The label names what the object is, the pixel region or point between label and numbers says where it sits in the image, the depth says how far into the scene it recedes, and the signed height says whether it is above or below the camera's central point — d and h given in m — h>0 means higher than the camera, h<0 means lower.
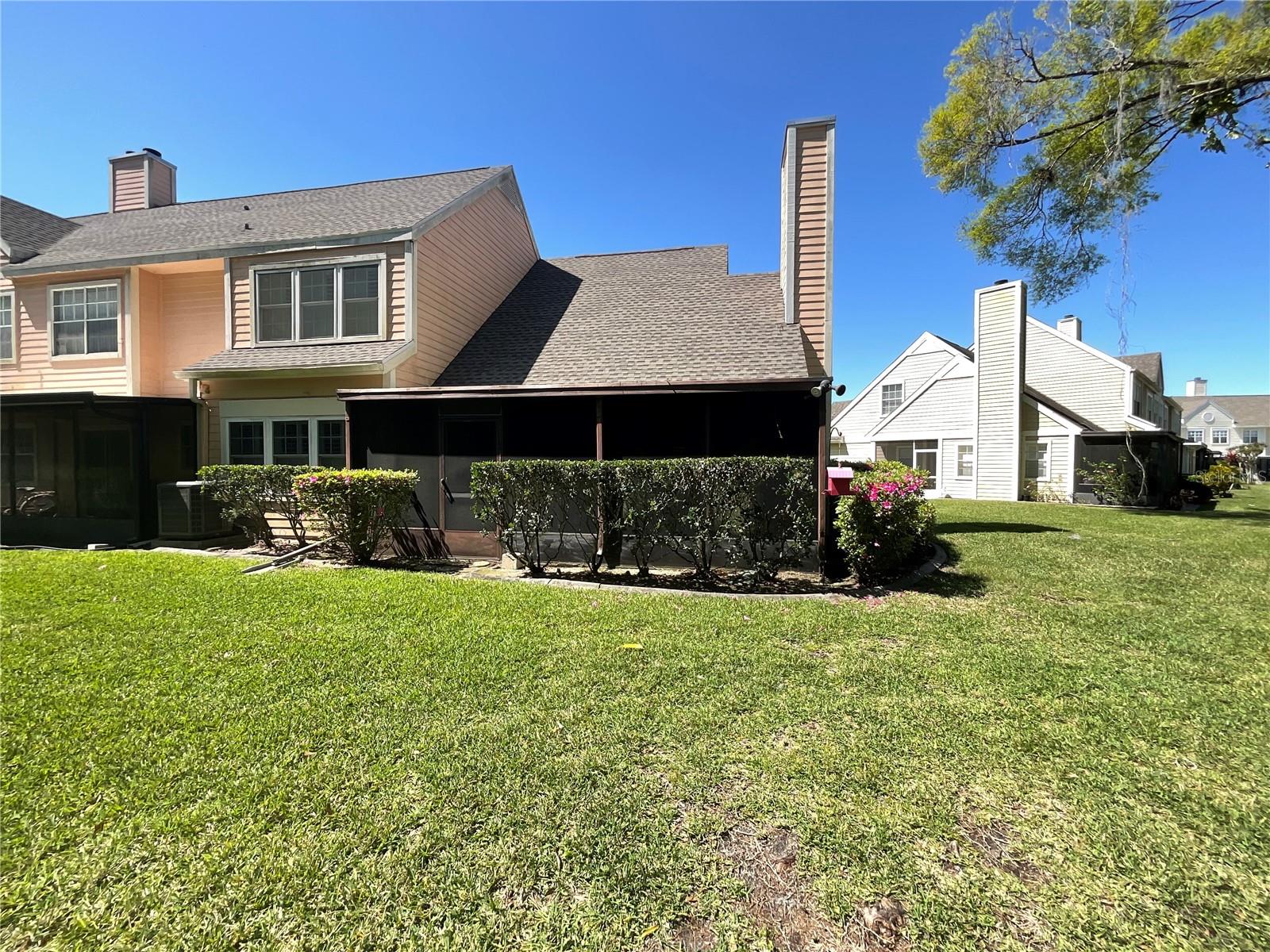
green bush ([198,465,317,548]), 8.16 -0.53
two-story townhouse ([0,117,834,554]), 8.09 +2.17
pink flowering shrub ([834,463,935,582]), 6.29 -0.74
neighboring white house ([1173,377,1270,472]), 52.50 +5.51
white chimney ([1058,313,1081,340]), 23.73 +7.08
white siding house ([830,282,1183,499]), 18.48 +2.31
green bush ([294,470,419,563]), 7.41 -0.62
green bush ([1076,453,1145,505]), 17.08 -0.49
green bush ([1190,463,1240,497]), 18.81 -0.32
